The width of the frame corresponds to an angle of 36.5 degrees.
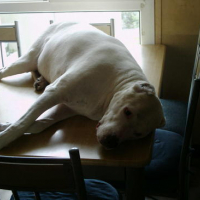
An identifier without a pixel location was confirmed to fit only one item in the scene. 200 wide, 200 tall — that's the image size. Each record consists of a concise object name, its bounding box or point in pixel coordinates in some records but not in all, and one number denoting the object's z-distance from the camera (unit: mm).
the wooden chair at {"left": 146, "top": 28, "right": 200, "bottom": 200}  1181
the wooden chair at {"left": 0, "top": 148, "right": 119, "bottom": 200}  805
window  2535
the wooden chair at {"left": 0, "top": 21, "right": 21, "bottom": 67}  2383
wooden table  1000
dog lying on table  1086
